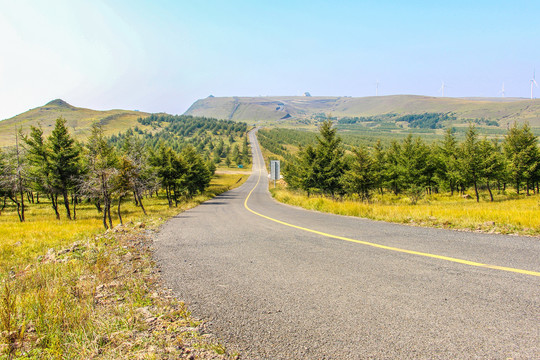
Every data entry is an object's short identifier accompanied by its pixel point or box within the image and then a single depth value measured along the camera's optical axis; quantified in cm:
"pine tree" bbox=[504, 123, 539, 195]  3503
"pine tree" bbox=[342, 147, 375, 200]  2942
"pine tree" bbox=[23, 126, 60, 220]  3131
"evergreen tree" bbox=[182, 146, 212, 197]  4297
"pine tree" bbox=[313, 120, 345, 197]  3081
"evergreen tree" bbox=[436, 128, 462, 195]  3402
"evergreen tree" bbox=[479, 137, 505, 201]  3098
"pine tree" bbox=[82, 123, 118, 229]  1842
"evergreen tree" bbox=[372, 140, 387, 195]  3072
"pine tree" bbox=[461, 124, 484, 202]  3170
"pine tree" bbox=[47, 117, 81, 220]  3212
